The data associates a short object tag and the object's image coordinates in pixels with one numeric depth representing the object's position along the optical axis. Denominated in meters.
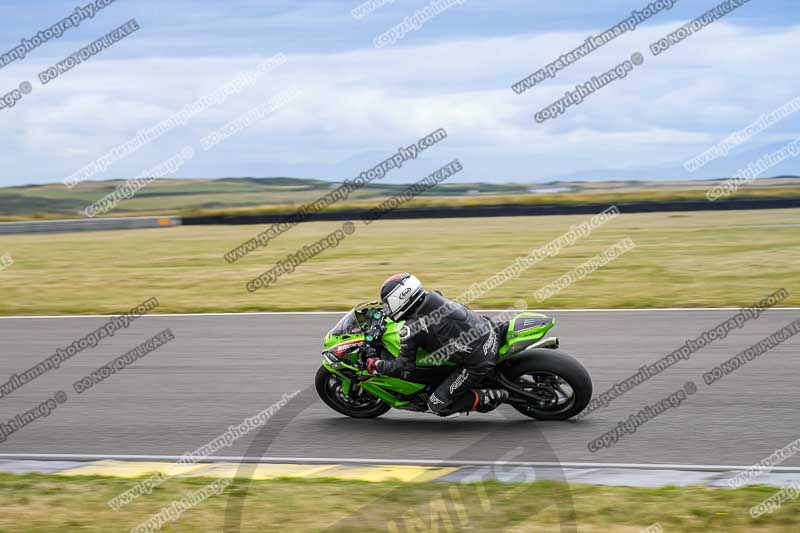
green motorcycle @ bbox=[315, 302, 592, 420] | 15.75
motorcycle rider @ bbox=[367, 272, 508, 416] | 15.62
